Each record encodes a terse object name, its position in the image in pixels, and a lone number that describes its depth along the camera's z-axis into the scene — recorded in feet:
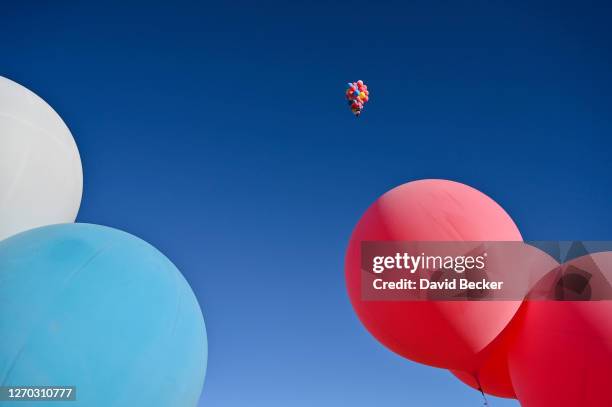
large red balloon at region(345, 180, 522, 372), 14.65
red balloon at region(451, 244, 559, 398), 15.10
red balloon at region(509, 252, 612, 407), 12.91
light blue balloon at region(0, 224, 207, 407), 10.23
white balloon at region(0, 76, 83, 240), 14.52
